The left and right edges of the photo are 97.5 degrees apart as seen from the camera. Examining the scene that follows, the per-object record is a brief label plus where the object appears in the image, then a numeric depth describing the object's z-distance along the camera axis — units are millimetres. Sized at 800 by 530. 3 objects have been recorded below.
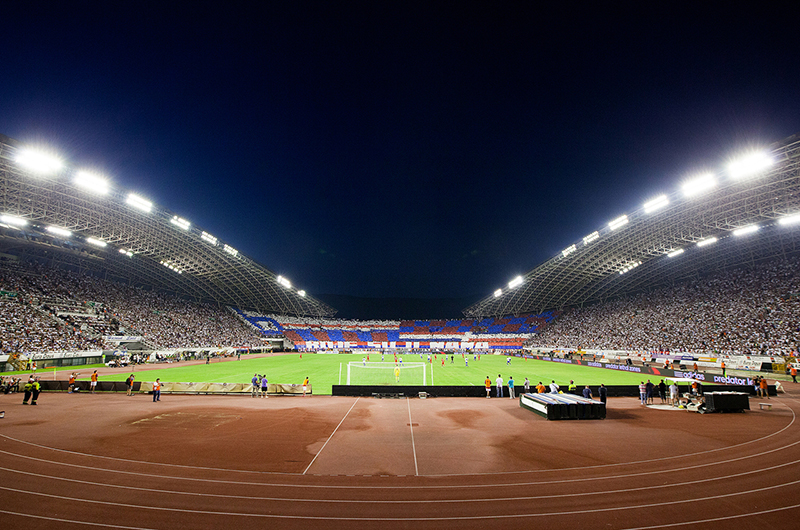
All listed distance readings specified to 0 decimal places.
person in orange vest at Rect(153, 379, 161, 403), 21344
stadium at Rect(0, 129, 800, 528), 8836
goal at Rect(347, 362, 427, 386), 30423
